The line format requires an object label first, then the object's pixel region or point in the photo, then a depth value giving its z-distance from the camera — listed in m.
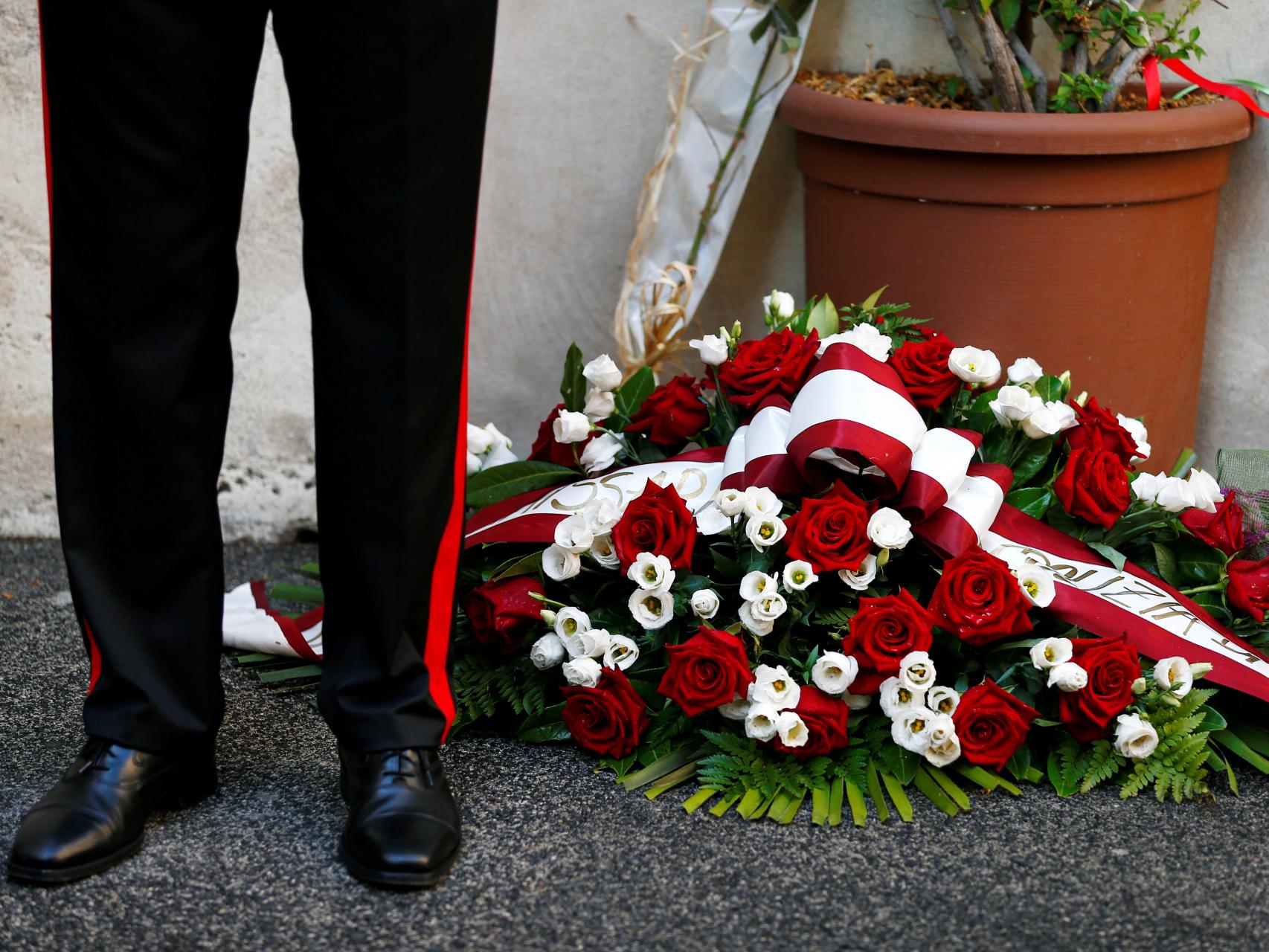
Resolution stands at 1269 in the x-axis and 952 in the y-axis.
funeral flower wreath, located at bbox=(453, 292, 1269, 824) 3.29
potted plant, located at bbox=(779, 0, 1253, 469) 3.71
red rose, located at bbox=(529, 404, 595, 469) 3.66
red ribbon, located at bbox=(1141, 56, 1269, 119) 3.81
